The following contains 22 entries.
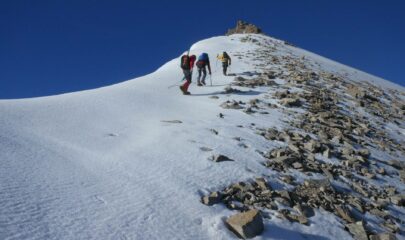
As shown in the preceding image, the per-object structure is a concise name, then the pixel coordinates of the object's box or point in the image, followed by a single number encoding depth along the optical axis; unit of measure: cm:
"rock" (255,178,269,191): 759
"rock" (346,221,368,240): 670
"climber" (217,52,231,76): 2200
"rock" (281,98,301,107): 1557
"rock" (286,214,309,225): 666
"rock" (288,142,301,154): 1026
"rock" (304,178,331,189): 827
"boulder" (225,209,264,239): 585
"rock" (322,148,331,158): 1048
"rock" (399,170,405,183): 1051
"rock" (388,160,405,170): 1127
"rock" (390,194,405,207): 869
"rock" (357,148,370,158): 1127
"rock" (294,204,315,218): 698
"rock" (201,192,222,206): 672
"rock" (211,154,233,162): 873
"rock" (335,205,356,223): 717
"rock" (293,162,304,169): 908
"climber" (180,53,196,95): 1770
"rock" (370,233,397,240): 670
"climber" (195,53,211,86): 1953
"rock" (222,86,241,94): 1764
